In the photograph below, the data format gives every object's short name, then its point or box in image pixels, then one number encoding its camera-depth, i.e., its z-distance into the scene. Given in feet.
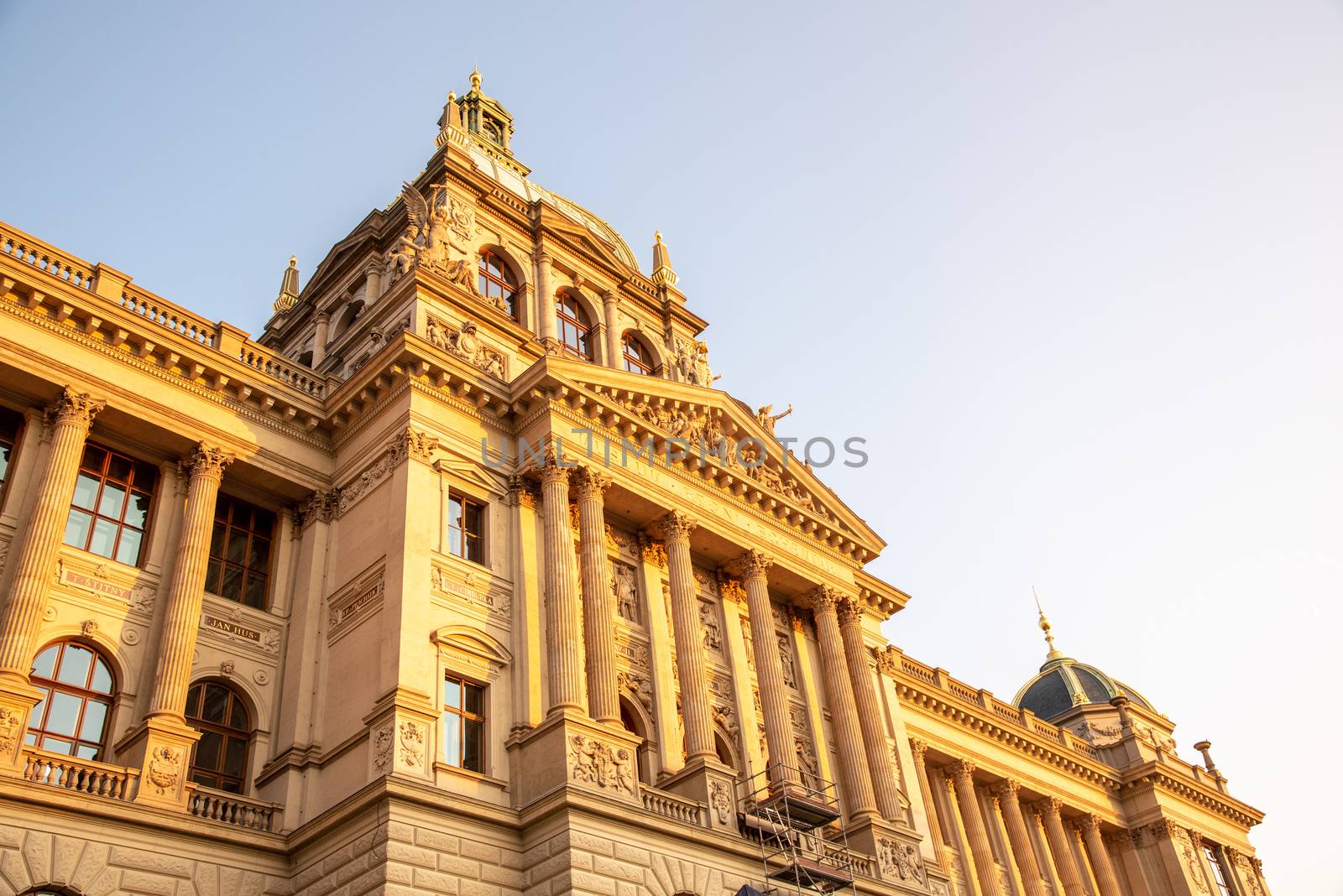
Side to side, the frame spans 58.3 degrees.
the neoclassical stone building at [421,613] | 66.18
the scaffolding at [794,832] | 78.74
